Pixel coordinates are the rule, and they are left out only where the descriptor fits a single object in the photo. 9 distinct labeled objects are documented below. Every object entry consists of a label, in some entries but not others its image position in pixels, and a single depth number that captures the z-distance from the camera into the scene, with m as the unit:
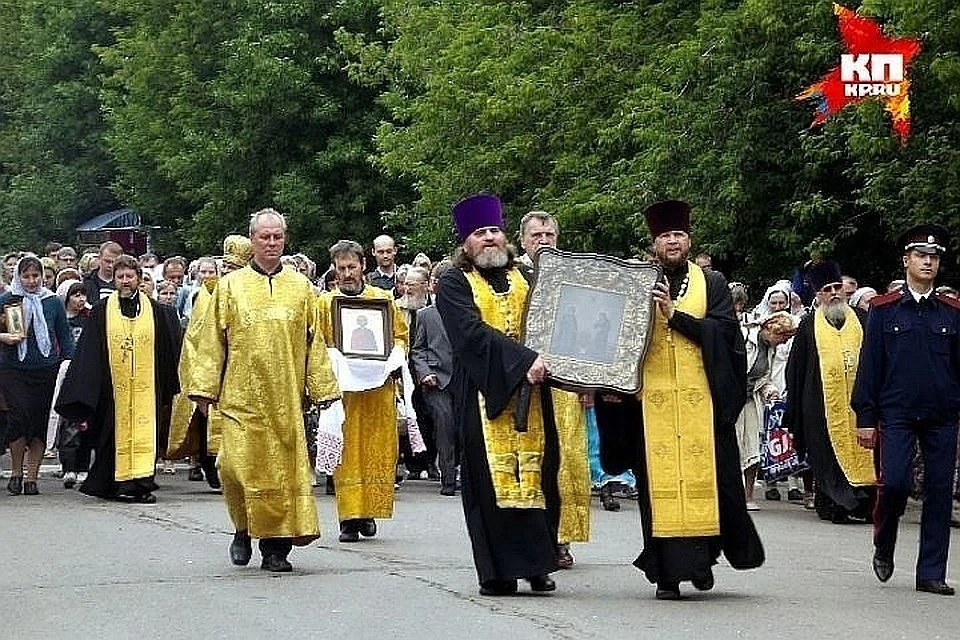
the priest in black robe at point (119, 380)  17.00
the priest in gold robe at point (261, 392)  11.54
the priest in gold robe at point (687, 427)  10.31
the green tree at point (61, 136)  59.84
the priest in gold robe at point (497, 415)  10.26
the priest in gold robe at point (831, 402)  15.80
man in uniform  11.07
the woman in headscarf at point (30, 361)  17.39
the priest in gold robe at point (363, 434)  13.67
